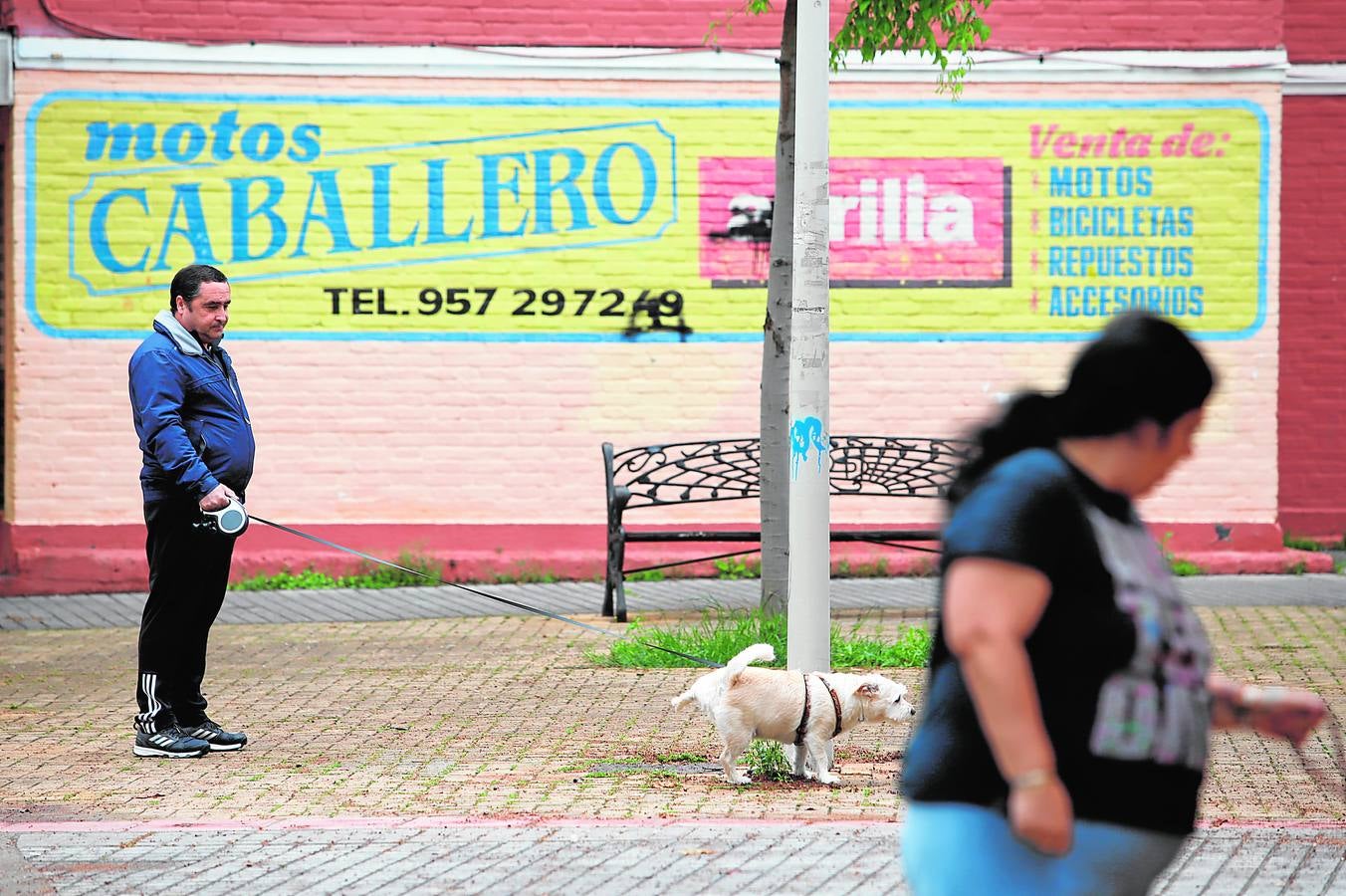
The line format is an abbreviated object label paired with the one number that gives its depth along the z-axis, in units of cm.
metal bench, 2198
